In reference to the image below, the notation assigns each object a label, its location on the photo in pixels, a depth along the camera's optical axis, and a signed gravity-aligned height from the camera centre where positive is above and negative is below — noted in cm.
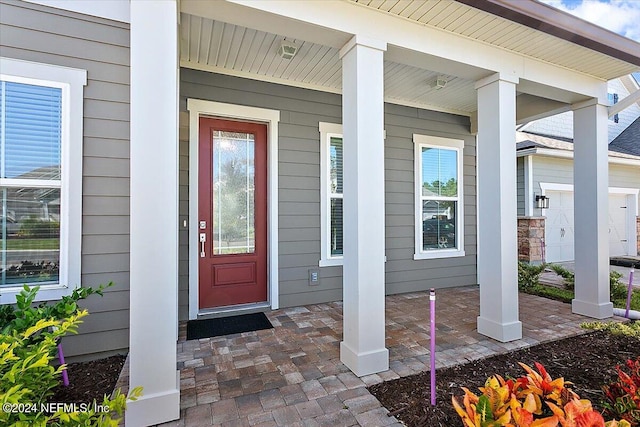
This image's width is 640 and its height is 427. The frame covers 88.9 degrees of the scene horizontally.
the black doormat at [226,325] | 333 -117
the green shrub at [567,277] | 517 -96
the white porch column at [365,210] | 254 +6
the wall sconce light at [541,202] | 735 +35
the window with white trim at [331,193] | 437 +33
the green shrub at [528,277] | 530 -97
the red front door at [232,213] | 387 +6
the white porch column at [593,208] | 386 +11
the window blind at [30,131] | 249 +68
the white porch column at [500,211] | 317 +6
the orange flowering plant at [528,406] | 127 -82
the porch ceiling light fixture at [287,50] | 319 +168
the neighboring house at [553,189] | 728 +70
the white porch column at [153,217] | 190 +0
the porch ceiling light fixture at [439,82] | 400 +171
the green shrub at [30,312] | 178 -56
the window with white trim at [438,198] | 511 +33
